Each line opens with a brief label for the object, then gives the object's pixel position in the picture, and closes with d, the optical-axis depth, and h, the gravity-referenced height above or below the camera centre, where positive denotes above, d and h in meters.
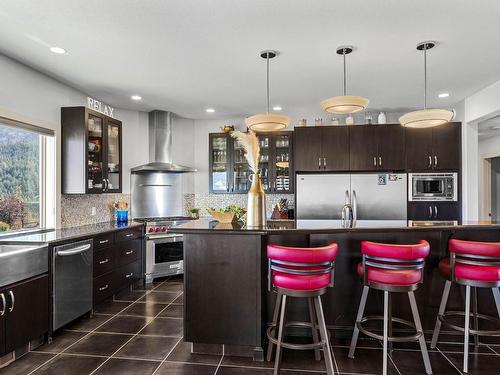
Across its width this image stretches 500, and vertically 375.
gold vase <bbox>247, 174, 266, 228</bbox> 3.04 -0.14
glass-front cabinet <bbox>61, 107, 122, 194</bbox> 4.21 +0.52
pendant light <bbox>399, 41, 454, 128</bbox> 3.14 +0.67
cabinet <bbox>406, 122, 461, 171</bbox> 5.36 +0.64
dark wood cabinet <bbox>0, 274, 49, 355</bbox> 2.59 -0.96
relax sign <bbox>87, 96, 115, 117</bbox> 4.67 +1.19
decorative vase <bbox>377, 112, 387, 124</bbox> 5.55 +1.14
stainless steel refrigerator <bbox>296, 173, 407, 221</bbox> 5.41 -0.10
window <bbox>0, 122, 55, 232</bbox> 3.59 +0.15
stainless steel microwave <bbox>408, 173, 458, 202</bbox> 5.34 +0.03
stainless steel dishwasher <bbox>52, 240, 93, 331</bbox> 3.15 -0.87
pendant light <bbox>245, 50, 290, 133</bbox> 3.34 +0.68
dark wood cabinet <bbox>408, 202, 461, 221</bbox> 5.34 -0.34
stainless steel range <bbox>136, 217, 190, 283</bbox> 5.03 -0.89
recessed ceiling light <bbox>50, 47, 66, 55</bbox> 3.24 +1.34
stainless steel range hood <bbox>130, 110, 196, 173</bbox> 5.84 +0.87
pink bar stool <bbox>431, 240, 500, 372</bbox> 2.56 -0.60
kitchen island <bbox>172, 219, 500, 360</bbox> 2.78 -0.75
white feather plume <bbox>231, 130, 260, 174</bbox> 3.07 +0.38
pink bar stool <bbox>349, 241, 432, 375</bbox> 2.46 -0.60
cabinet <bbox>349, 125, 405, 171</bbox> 5.46 +0.66
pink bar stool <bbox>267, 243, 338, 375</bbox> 2.39 -0.61
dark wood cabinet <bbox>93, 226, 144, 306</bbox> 3.85 -0.86
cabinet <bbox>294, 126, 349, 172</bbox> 5.56 +0.65
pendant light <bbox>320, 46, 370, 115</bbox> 2.93 +0.73
